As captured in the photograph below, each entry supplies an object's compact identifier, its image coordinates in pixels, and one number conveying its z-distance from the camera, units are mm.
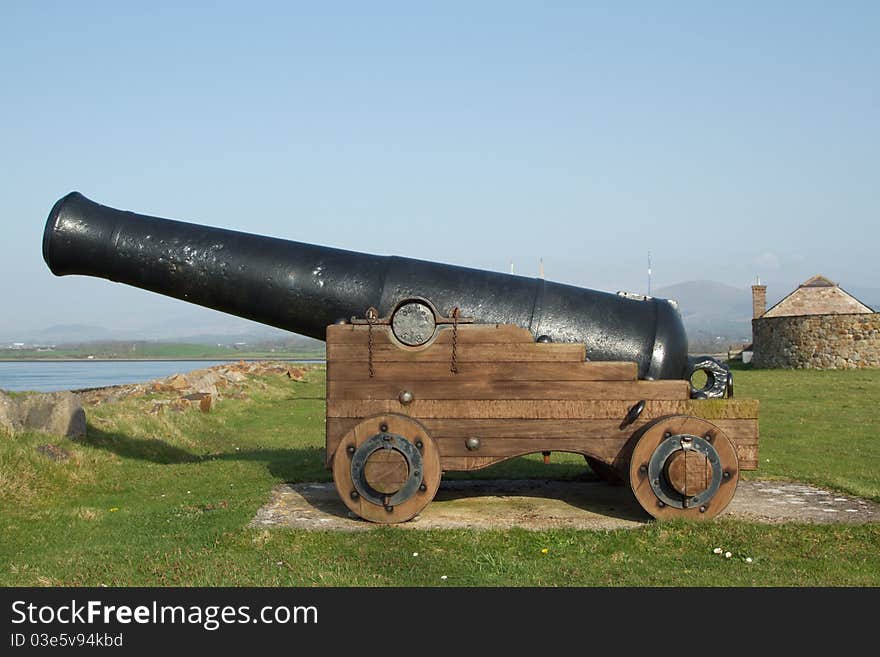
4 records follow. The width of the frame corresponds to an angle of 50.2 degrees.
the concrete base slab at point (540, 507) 6031
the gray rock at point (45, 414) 9141
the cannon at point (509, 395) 5777
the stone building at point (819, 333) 31891
